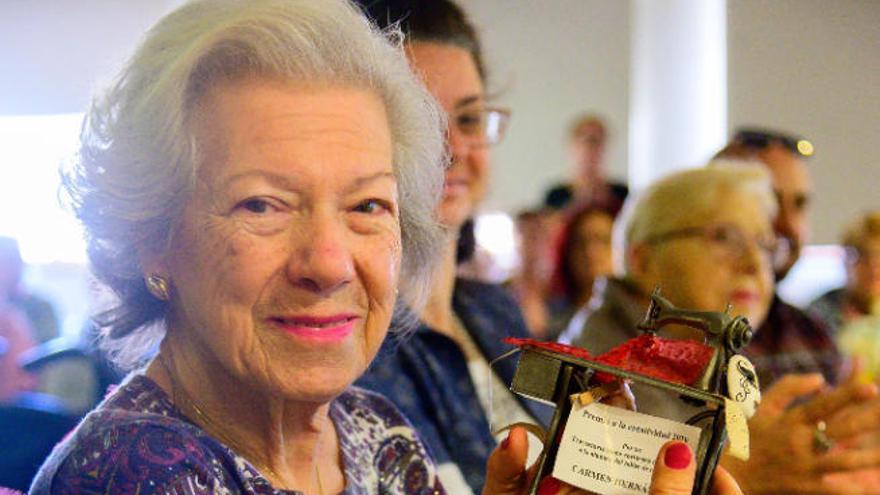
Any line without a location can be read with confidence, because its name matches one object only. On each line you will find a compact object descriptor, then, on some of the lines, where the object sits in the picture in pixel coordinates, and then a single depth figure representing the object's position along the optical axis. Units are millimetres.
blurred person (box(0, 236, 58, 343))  3055
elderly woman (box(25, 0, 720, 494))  1045
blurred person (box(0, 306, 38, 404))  1960
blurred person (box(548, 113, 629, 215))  5297
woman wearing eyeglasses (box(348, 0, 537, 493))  1701
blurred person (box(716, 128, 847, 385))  2641
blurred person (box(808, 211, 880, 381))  3459
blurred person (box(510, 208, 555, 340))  5055
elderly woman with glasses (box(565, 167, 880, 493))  2211
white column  5871
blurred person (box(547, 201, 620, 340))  4262
